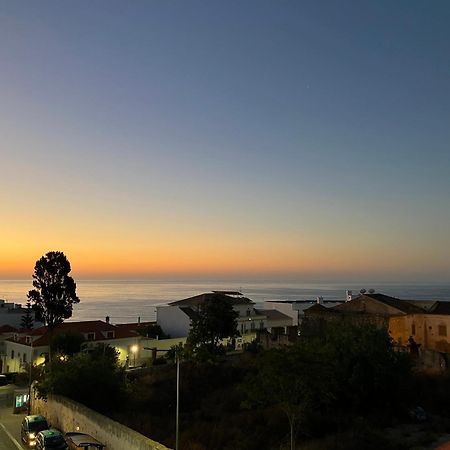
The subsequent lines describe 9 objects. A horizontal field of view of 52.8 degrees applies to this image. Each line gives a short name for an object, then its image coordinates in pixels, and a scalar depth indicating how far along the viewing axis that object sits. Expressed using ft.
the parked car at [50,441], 78.19
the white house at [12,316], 274.36
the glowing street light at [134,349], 196.73
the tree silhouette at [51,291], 167.32
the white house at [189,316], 231.71
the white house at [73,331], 181.06
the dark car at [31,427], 87.50
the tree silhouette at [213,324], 179.32
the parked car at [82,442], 74.00
